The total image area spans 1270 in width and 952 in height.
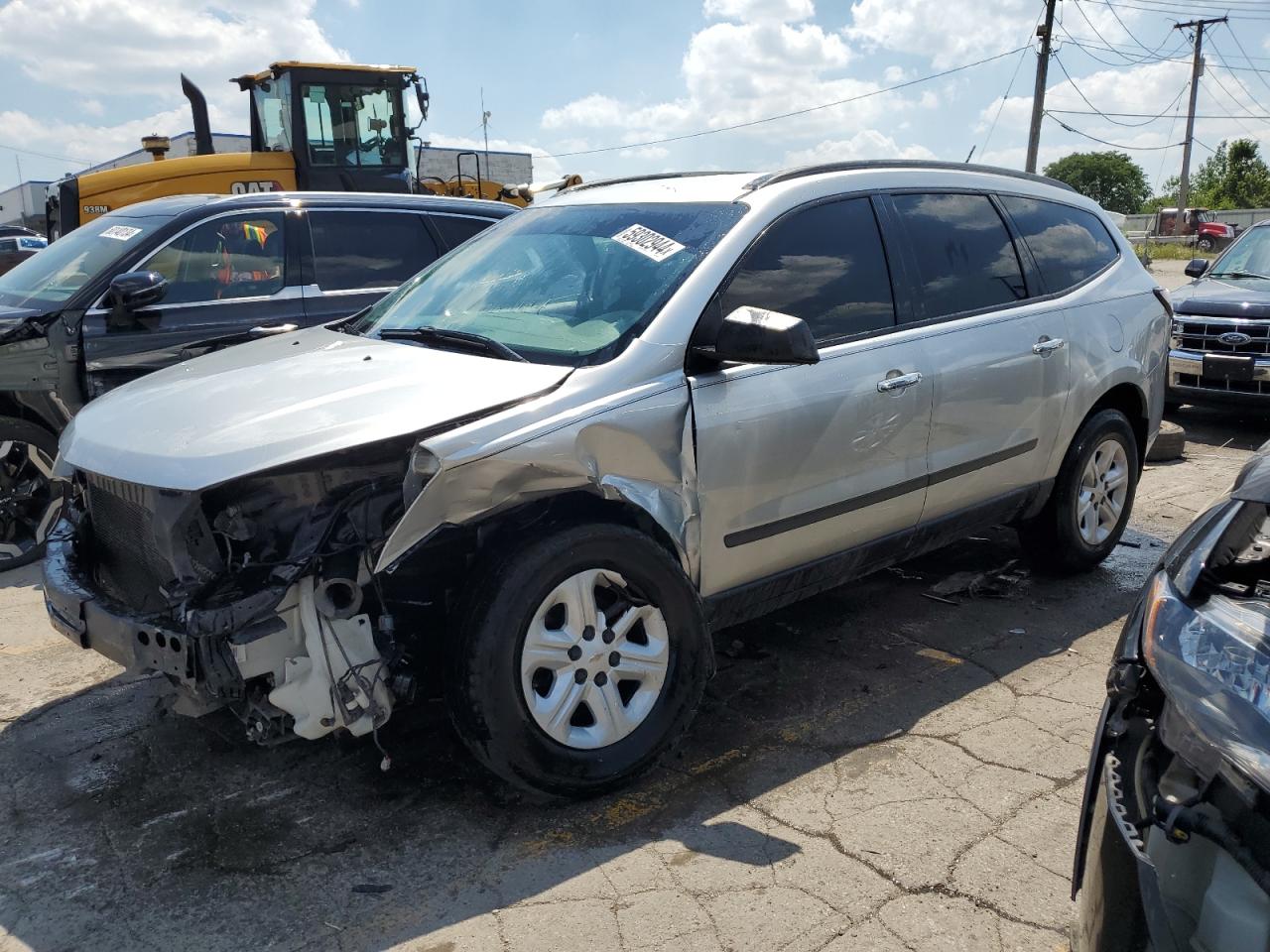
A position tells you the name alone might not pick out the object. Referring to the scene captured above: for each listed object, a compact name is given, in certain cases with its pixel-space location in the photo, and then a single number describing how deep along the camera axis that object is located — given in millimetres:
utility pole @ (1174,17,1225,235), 41094
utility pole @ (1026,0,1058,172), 25359
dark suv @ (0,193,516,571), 5609
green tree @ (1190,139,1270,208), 60281
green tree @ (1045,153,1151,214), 92625
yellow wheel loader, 9812
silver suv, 2881
